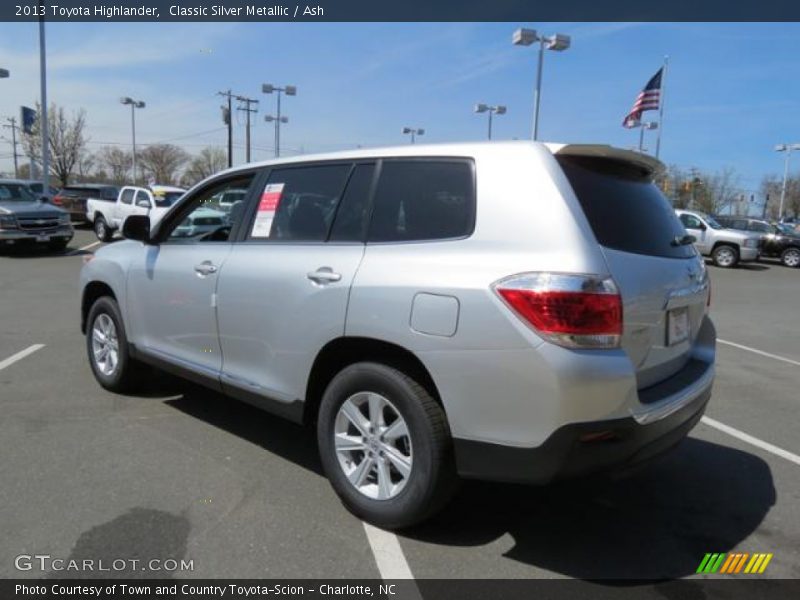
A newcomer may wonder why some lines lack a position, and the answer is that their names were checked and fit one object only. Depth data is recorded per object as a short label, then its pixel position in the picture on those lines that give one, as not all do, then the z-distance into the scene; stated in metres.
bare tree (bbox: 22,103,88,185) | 58.38
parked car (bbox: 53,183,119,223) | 24.78
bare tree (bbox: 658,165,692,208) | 50.12
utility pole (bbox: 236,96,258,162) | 51.50
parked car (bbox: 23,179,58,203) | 18.33
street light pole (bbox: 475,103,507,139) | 39.06
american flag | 26.30
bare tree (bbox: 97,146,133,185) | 81.75
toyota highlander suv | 2.57
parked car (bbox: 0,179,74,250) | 15.77
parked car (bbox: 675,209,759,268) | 21.48
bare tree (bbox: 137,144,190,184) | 80.62
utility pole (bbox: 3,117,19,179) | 79.25
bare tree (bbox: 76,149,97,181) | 70.25
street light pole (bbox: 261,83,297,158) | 42.72
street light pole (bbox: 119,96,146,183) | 52.81
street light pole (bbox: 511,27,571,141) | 24.16
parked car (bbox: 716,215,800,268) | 23.78
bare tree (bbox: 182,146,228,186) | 86.25
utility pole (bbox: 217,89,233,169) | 44.34
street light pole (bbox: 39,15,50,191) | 27.42
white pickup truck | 20.11
